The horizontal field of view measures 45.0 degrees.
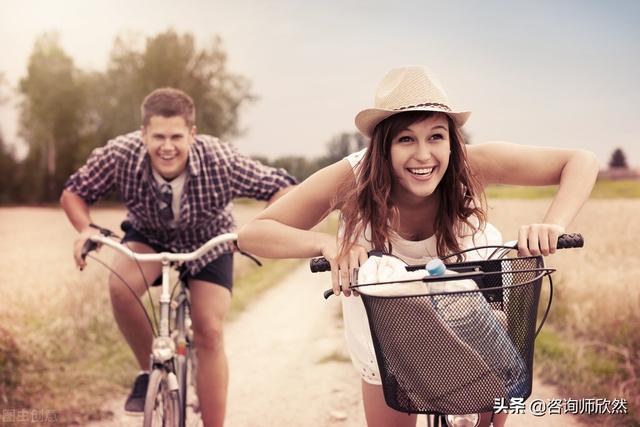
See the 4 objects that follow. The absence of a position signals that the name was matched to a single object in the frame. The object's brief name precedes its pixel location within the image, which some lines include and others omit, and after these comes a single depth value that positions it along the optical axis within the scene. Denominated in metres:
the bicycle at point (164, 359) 3.35
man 4.01
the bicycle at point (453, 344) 2.04
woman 2.53
